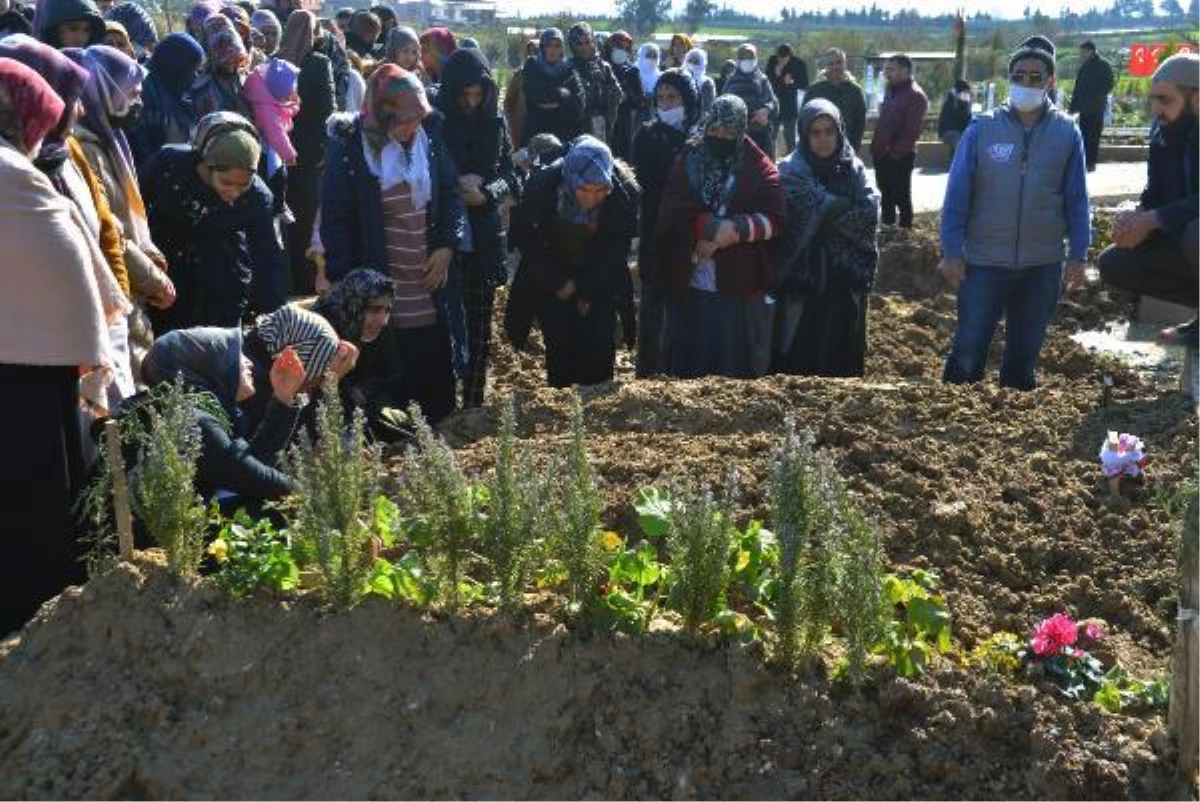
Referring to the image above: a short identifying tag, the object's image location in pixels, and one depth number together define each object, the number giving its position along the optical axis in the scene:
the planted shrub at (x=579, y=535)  3.69
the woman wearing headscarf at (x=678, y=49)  15.51
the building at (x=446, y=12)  52.66
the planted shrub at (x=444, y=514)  3.75
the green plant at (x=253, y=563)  3.85
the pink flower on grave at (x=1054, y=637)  3.73
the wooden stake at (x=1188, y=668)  3.37
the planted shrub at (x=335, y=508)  3.74
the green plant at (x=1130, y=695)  3.63
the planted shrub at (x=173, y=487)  3.83
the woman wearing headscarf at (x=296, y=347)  5.10
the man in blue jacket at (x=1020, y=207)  6.81
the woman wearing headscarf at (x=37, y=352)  4.34
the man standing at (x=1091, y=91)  17.28
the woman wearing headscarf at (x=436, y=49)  10.44
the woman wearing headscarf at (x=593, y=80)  12.96
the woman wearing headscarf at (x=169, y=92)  7.25
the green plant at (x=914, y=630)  3.57
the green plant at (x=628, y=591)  3.65
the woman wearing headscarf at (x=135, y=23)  9.34
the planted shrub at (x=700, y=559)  3.62
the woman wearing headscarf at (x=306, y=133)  9.22
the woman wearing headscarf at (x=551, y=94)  11.99
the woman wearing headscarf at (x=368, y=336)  5.77
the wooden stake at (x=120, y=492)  3.92
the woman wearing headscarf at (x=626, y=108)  13.15
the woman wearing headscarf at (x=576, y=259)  6.82
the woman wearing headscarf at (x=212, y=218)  5.99
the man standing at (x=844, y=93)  13.75
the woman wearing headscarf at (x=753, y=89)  13.48
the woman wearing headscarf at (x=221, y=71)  7.84
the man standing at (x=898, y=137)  13.08
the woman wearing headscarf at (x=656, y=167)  7.67
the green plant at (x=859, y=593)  3.46
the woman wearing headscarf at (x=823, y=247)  7.36
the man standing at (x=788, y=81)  17.09
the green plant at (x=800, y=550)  3.51
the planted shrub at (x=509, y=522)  3.72
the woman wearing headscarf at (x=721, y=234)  7.15
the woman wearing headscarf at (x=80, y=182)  4.75
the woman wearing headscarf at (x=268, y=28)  10.50
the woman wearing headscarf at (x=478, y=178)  7.32
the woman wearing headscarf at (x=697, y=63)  14.49
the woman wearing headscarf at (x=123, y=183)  5.61
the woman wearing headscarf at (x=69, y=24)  7.26
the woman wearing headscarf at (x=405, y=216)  6.50
